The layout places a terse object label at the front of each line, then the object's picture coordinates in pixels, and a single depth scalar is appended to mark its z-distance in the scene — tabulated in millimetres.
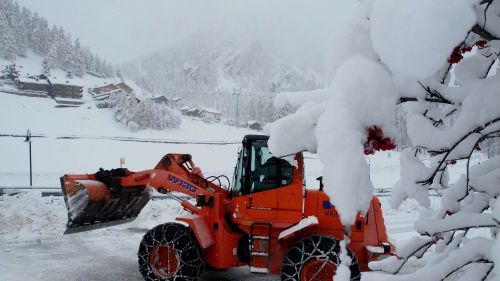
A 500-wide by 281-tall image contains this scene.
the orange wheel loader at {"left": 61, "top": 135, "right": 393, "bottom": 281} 6637
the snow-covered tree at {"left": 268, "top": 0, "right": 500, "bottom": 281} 1505
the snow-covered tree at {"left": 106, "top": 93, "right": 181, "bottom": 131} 55750
